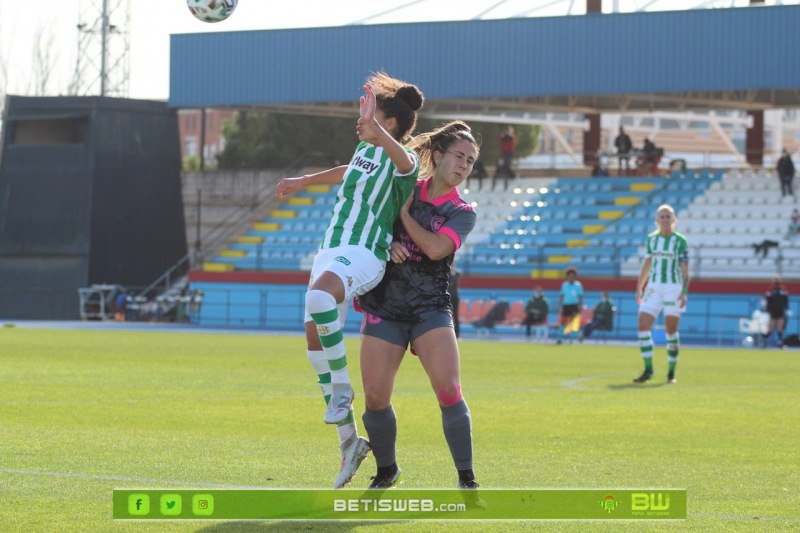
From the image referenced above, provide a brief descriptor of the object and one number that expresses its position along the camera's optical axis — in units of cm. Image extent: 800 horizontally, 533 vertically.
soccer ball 1117
